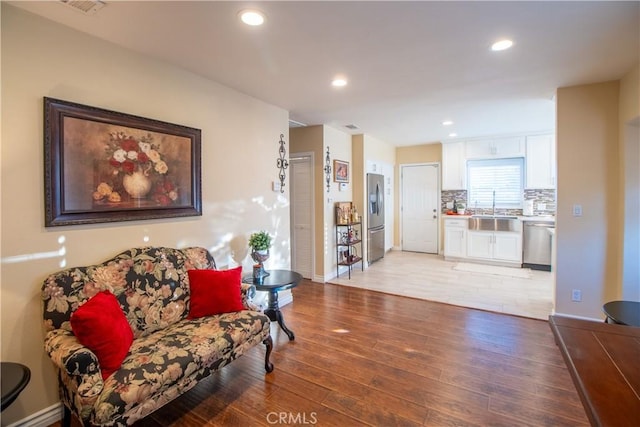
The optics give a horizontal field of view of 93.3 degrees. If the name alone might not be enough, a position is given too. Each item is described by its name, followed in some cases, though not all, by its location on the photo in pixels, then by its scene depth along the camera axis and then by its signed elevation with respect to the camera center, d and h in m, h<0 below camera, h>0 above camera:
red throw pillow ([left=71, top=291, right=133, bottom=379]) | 1.58 -0.66
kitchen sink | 5.52 -0.29
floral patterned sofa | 1.49 -0.82
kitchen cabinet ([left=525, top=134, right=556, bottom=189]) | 5.45 +0.84
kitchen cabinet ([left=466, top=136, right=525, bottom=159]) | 5.70 +1.17
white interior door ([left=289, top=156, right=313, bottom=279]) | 4.90 -0.09
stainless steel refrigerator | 5.64 -0.17
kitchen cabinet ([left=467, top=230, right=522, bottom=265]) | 5.52 -0.72
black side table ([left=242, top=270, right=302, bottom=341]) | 2.73 -0.69
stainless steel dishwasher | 5.29 -0.67
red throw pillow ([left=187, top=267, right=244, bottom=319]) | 2.33 -0.66
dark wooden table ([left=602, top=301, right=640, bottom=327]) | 1.99 -0.74
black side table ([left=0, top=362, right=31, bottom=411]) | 1.35 -0.81
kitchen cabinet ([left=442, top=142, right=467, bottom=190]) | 6.27 +0.87
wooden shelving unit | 5.03 -0.52
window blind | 5.91 +0.50
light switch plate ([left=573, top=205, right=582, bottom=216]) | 3.16 -0.03
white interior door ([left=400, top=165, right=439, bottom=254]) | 6.80 +0.00
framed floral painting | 1.92 +0.32
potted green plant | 3.03 -0.37
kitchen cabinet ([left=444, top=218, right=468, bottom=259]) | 6.02 -0.60
